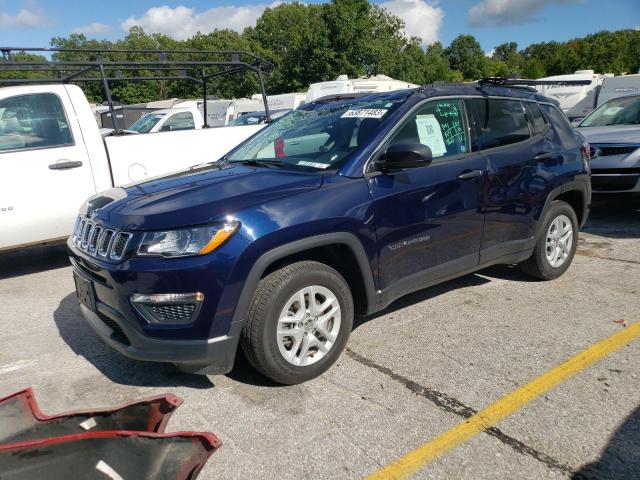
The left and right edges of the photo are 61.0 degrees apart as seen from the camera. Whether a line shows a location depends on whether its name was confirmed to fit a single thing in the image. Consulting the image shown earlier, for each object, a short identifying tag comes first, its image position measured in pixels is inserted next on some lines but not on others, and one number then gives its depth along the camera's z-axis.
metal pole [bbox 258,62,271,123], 8.07
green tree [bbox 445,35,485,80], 106.69
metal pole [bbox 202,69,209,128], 8.93
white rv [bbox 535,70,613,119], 18.59
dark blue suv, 2.92
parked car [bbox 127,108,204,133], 12.96
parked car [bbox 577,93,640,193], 7.07
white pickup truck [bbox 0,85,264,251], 5.33
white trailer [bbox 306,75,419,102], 19.58
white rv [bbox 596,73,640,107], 16.55
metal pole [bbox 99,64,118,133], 6.50
